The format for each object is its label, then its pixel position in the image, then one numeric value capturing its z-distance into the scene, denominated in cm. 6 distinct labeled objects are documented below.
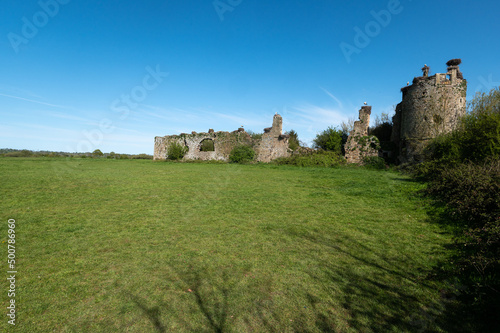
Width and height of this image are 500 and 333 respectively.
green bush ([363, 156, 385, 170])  2272
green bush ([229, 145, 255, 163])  2889
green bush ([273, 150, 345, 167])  2377
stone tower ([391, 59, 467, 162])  1975
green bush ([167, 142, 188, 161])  3300
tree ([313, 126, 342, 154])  2592
